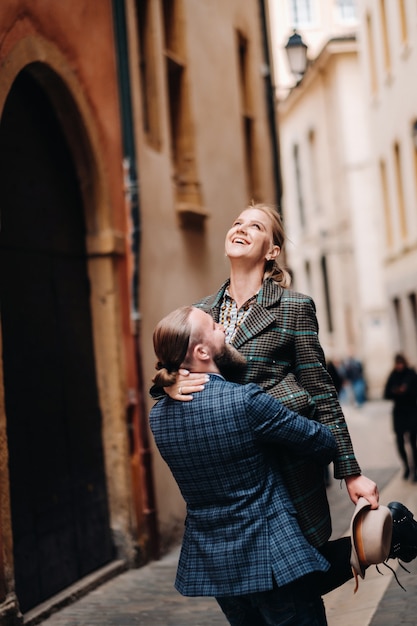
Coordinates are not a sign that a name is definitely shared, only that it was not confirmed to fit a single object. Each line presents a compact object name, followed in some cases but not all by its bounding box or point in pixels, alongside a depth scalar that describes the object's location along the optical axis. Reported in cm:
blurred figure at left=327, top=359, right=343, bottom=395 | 1589
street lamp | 1441
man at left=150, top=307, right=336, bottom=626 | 386
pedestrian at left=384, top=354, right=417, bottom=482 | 1395
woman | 403
